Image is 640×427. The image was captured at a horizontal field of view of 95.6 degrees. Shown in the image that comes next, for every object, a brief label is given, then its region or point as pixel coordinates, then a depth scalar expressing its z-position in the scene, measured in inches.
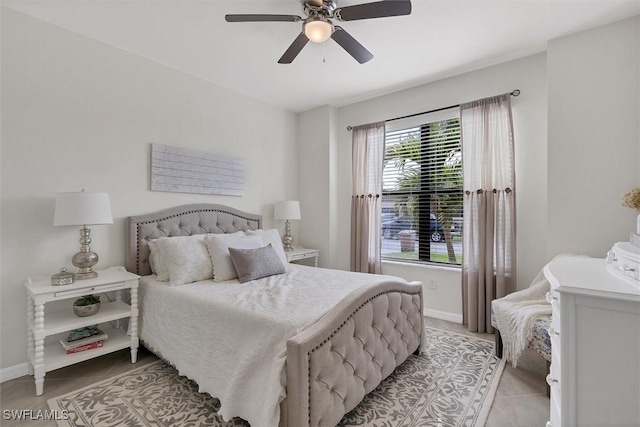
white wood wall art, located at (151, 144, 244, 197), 117.2
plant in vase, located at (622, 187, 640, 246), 65.8
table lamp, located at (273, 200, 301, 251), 154.6
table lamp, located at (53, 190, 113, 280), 84.6
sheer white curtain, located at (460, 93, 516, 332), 113.7
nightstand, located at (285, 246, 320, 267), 149.6
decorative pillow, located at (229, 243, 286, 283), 100.1
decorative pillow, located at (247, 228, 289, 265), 123.7
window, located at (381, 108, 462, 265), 132.9
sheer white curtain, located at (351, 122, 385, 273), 151.6
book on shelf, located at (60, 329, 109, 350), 85.6
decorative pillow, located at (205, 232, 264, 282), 101.2
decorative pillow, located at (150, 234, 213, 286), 96.5
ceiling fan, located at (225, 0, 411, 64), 70.1
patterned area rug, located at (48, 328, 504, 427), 67.9
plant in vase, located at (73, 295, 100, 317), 87.2
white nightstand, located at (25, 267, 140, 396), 77.7
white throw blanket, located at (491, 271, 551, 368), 78.9
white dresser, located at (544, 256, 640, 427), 39.7
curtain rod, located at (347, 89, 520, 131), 113.9
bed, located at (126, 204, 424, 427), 56.4
